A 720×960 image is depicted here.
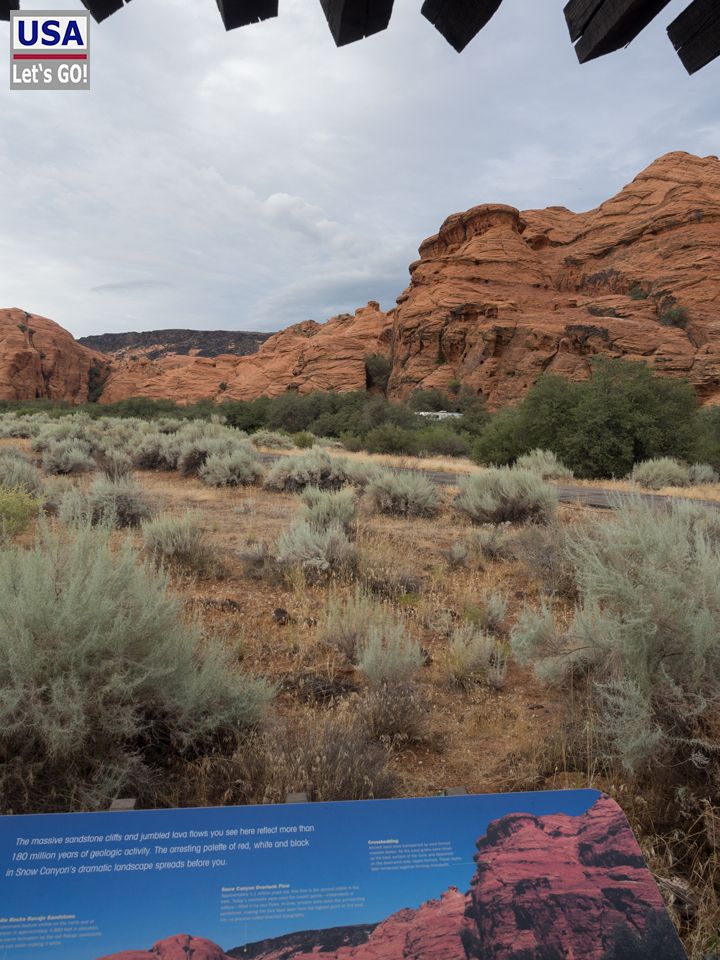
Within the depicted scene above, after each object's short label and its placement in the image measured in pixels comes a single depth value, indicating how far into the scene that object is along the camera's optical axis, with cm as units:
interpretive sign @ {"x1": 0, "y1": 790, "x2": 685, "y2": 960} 133
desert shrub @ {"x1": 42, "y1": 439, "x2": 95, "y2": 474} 1167
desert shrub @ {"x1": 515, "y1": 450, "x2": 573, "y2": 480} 1435
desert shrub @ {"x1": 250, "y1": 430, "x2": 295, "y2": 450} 2359
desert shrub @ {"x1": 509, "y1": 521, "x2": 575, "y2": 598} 539
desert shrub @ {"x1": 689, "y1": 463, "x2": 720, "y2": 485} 1432
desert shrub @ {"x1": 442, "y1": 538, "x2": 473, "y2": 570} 610
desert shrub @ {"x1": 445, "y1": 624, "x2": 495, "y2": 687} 375
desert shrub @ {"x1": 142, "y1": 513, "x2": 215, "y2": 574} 564
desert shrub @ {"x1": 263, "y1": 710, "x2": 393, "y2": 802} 235
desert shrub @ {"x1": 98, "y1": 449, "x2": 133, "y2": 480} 1102
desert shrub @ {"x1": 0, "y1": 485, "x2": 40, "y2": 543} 600
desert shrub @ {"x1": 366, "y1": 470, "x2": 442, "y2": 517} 876
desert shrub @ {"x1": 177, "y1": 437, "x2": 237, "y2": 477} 1258
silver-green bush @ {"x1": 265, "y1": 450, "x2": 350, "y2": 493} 1083
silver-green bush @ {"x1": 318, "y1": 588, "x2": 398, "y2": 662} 403
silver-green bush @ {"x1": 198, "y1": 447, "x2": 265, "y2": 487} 1118
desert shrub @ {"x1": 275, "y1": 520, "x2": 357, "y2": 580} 561
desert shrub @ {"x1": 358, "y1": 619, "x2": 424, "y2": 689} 339
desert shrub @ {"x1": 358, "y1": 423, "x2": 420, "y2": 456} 2377
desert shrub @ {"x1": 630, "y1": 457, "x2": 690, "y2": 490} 1332
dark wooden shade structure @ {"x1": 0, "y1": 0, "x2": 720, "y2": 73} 146
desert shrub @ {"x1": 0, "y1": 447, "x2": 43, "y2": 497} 853
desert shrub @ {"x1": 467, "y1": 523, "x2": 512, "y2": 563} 646
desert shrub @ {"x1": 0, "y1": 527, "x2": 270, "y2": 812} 228
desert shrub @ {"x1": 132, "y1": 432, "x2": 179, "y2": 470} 1339
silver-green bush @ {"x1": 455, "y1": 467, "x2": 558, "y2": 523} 809
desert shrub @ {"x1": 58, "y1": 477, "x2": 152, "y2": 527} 699
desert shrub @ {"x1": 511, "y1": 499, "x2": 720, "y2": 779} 249
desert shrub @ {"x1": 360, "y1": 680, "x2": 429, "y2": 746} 307
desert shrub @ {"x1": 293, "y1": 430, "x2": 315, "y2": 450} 2460
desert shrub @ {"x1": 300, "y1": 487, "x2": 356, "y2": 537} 693
